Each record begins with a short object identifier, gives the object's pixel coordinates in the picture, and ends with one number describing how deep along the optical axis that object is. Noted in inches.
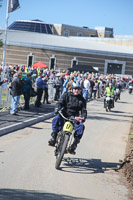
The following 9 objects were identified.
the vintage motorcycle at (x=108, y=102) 976.3
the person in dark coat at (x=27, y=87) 759.7
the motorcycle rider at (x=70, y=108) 369.4
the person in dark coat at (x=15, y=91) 668.1
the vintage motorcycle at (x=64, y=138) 335.4
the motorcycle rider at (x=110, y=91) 991.0
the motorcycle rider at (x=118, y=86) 1346.6
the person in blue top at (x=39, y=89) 843.4
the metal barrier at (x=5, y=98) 704.2
